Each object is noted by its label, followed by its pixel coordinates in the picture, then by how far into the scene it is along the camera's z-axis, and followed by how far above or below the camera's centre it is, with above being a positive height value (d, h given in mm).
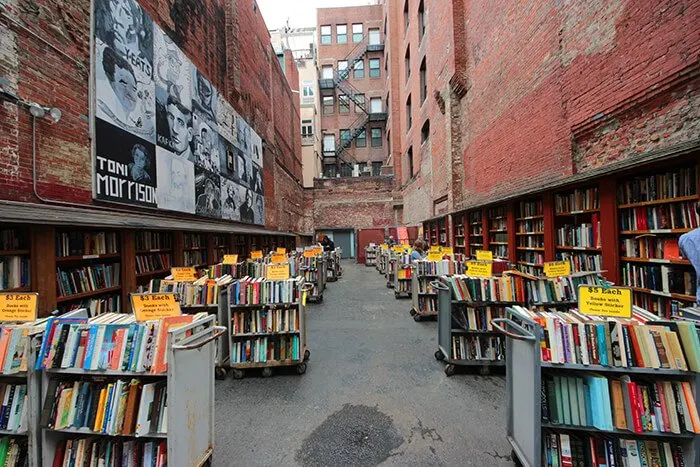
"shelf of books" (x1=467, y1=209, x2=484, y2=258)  9312 +106
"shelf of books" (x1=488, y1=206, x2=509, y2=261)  7671 +65
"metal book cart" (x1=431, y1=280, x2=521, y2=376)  3828 -1323
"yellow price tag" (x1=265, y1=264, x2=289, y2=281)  4220 -446
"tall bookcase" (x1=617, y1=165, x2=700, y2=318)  3433 -61
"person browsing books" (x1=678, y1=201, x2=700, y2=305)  2506 -172
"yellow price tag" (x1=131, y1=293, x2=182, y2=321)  2238 -474
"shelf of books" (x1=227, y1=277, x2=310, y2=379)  3932 -1142
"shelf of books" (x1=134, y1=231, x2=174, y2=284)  5582 -197
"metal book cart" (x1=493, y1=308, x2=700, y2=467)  1817 -1130
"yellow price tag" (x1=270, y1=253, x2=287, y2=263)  7210 -438
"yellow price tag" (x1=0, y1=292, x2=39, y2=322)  2145 -429
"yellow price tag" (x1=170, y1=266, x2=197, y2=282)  4277 -449
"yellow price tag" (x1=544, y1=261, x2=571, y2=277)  3844 -488
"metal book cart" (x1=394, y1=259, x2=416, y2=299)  8609 -1349
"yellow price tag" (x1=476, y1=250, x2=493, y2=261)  5574 -402
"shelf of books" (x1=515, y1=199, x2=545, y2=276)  6242 -79
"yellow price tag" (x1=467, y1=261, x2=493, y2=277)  4055 -481
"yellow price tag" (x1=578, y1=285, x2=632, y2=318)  2068 -514
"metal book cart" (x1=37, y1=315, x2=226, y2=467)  1887 -1077
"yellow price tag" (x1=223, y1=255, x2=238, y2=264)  6223 -356
